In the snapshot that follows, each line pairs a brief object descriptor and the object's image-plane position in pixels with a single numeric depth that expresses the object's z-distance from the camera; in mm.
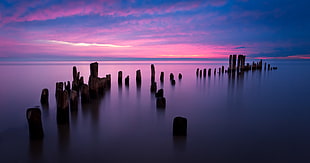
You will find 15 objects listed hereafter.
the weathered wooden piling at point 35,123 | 4105
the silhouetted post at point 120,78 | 14381
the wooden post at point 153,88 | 11141
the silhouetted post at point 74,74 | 10427
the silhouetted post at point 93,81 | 8460
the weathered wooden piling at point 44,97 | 7910
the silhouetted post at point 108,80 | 12897
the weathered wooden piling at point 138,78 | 15067
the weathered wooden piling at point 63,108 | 5141
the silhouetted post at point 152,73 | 14379
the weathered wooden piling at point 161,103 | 7515
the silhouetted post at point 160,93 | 9027
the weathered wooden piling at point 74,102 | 6454
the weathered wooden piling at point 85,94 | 7751
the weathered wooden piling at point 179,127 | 4500
